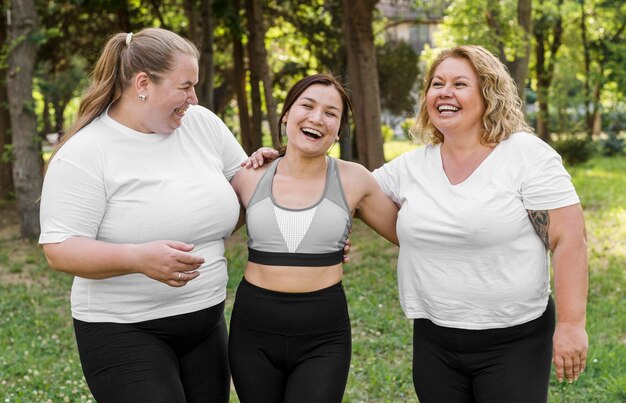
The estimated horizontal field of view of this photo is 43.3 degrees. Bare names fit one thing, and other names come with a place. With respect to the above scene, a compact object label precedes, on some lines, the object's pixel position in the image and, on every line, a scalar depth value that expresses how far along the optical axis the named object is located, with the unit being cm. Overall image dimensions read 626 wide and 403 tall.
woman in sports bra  347
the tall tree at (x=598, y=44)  2831
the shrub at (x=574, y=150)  2431
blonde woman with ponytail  307
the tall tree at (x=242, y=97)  1925
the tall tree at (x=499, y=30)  1324
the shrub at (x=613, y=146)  3003
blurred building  1923
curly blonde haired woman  318
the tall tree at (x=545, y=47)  2655
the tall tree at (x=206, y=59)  1484
